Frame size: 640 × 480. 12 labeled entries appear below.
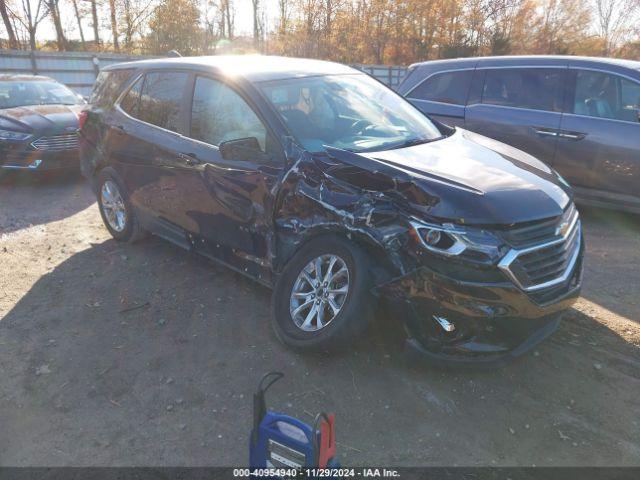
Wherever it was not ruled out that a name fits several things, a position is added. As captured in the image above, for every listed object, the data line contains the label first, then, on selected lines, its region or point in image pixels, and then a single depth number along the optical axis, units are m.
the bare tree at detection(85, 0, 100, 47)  23.56
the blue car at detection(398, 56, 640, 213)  5.51
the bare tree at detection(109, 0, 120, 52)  23.77
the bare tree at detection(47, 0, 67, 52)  21.70
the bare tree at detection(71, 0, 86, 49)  23.10
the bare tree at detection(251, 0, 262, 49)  30.62
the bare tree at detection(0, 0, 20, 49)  20.06
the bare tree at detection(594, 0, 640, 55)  37.94
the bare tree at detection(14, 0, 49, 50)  20.97
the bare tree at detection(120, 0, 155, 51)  23.84
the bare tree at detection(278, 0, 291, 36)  28.45
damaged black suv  2.84
